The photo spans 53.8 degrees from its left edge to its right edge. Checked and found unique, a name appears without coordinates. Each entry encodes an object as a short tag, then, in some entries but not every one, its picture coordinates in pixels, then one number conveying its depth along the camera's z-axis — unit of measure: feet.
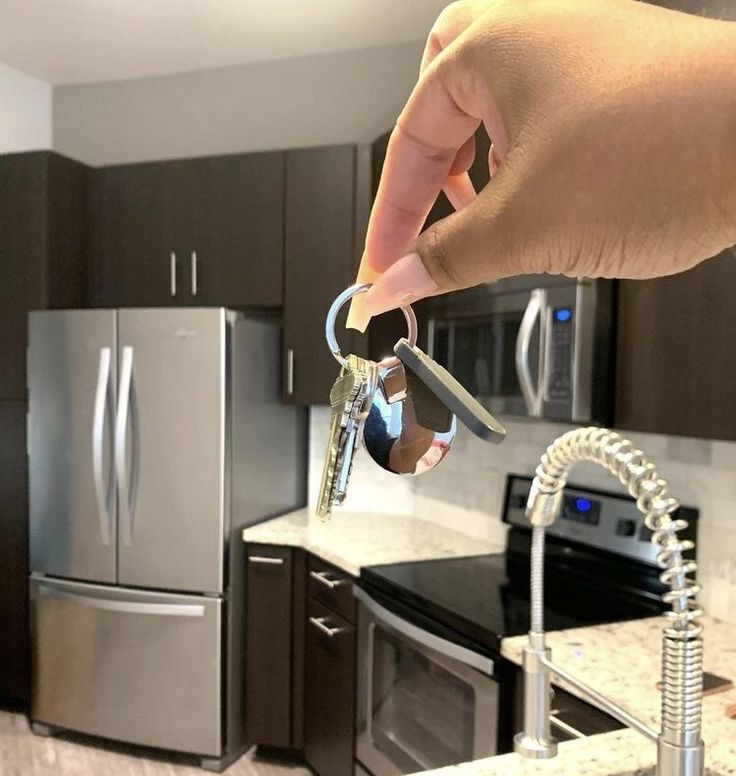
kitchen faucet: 2.25
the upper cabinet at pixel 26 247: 9.15
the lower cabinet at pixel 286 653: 7.91
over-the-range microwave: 5.49
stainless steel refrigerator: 8.11
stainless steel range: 5.14
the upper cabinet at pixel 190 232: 8.98
